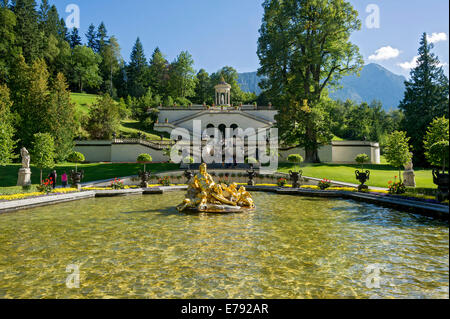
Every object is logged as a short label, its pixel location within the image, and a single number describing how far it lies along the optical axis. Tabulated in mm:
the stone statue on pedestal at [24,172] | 22984
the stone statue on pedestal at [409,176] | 22797
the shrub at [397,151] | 21219
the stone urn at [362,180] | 20466
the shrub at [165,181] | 27172
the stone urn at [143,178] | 25078
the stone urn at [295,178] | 24594
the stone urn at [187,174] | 28300
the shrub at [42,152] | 22438
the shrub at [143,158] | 27062
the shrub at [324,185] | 23047
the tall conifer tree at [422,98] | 43750
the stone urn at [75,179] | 22459
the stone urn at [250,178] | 28045
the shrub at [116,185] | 23781
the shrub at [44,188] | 18978
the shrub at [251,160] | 33812
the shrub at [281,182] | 26250
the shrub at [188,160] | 34844
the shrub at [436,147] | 14648
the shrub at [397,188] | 17516
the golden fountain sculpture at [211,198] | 15055
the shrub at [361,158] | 25127
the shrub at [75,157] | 24964
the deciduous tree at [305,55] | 40062
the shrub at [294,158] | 27416
